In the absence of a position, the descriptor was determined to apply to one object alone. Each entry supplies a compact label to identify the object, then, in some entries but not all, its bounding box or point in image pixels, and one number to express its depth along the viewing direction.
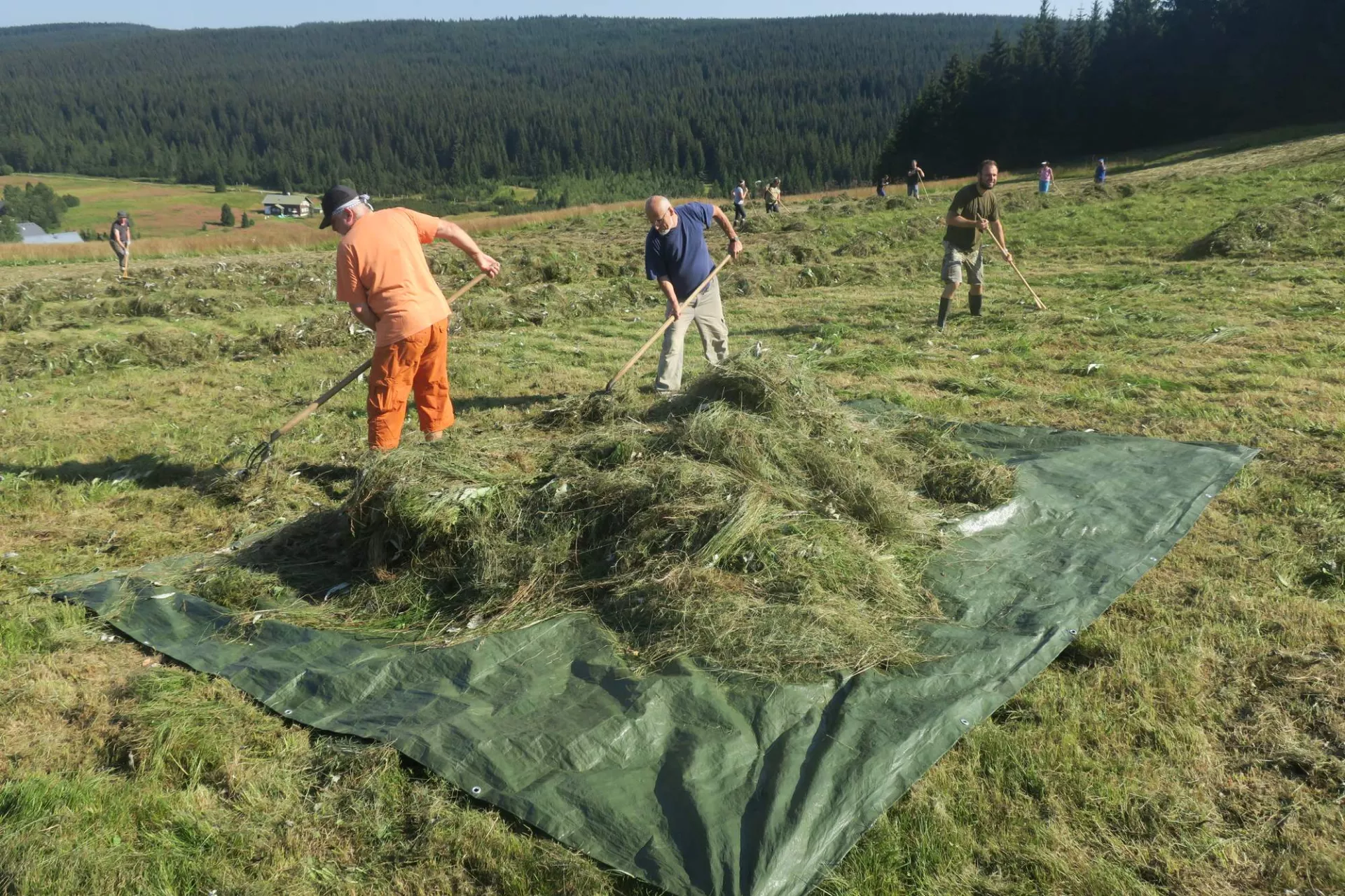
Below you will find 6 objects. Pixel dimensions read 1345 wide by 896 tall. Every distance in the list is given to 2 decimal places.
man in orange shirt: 5.26
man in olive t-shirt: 9.20
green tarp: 2.58
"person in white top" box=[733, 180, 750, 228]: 25.74
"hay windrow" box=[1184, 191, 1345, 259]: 12.79
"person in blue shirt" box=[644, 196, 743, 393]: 6.91
